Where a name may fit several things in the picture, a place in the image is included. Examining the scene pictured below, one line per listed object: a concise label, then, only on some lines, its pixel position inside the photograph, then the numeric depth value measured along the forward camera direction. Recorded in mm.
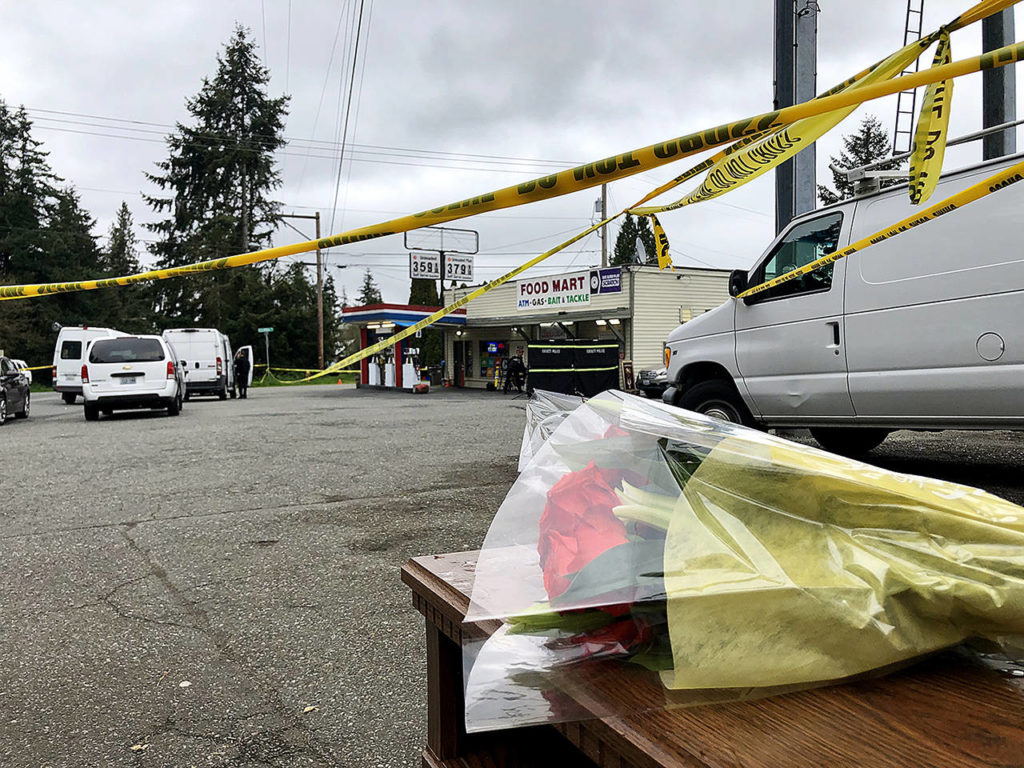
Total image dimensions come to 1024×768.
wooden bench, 910
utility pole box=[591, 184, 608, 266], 35500
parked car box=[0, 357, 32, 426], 16703
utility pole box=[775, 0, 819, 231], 8656
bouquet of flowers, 1046
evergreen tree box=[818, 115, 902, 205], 48750
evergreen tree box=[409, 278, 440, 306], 62844
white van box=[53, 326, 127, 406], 25844
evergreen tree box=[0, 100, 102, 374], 51906
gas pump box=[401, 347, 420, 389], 29719
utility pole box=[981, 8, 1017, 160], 9898
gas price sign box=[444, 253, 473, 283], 34469
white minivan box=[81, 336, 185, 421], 16688
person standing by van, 26594
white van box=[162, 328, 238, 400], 25469
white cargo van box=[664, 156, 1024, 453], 5441
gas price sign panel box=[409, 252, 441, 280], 34094
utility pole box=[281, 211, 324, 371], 45262
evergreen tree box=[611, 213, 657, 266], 75375
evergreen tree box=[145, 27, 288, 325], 56219
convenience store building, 24656
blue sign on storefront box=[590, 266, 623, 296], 24250
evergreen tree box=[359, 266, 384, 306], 102750
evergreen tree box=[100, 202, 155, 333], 56406
